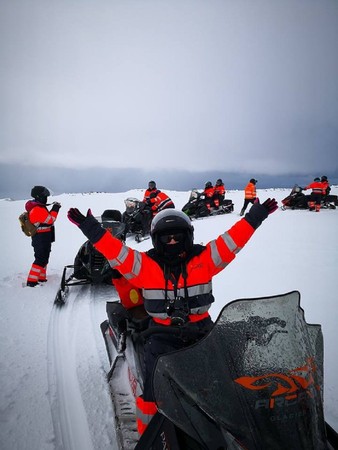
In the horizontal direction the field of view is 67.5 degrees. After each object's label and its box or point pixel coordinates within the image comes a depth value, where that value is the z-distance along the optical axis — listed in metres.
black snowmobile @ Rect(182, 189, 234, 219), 13.22
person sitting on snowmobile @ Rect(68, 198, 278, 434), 2.09
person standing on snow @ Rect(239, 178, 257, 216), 12.51
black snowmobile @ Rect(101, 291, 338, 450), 1.14
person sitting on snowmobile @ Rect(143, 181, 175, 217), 9.96
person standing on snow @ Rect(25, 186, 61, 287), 5.12
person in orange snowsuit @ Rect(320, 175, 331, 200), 13.05
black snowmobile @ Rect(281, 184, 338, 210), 13.78
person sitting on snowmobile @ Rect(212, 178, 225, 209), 13.63
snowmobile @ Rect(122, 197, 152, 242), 9.78
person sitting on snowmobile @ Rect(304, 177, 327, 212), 12.99
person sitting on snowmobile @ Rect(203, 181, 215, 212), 13.51
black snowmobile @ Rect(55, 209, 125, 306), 4.79
